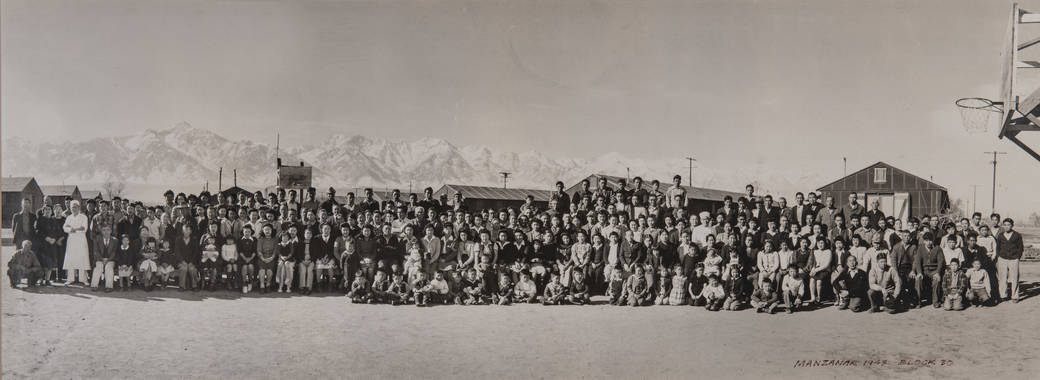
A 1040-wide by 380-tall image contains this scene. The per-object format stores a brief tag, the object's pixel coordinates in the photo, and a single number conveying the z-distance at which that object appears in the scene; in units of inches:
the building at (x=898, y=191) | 872.3
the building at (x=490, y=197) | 1120.8
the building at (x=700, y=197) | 1049.5
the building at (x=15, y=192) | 933.8
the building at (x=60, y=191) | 1216.2
